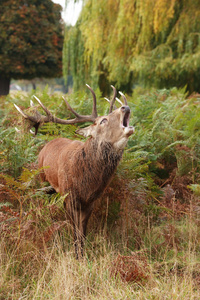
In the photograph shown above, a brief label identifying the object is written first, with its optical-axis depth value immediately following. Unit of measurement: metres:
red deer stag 7.56
